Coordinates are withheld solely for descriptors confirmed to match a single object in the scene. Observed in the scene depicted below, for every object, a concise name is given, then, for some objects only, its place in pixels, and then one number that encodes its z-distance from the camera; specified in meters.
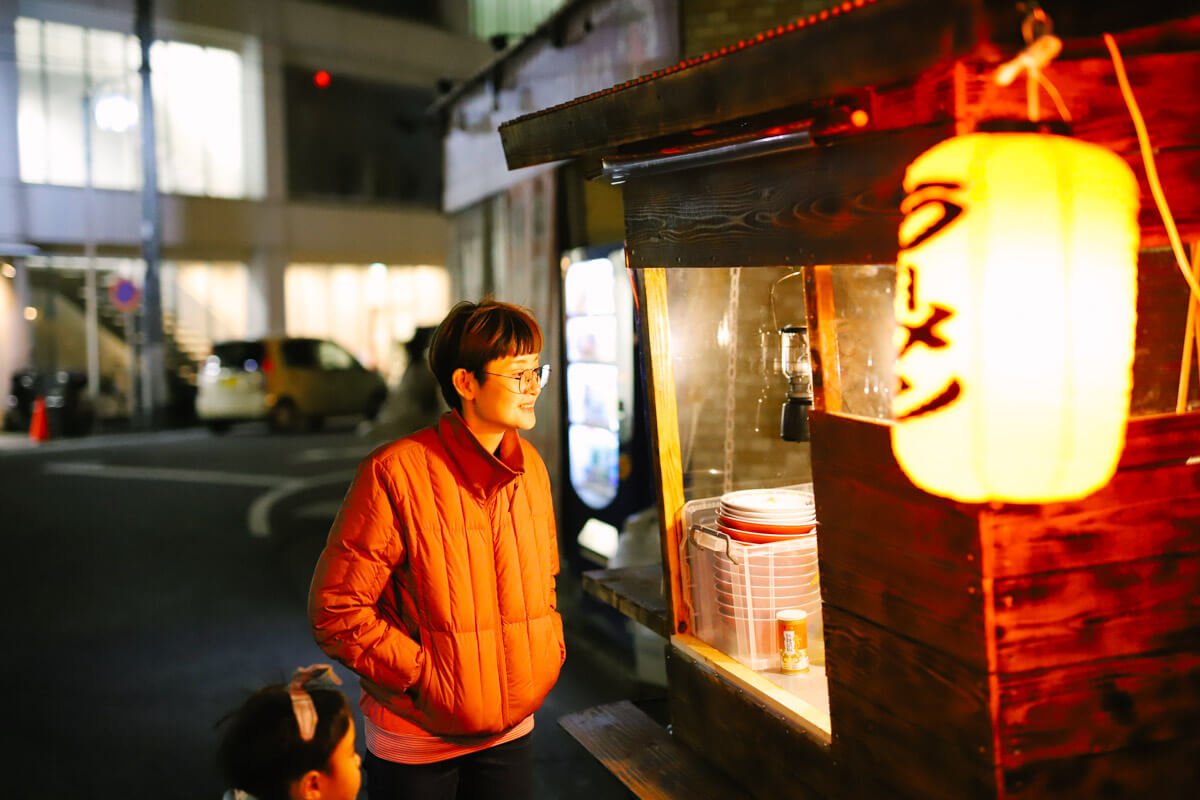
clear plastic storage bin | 3.97
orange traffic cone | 18.95
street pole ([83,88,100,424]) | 21.83
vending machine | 7.46
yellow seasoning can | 3.94
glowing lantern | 2.05
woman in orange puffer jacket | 2.78
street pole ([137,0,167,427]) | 20.78
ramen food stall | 2.09
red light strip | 2.53
